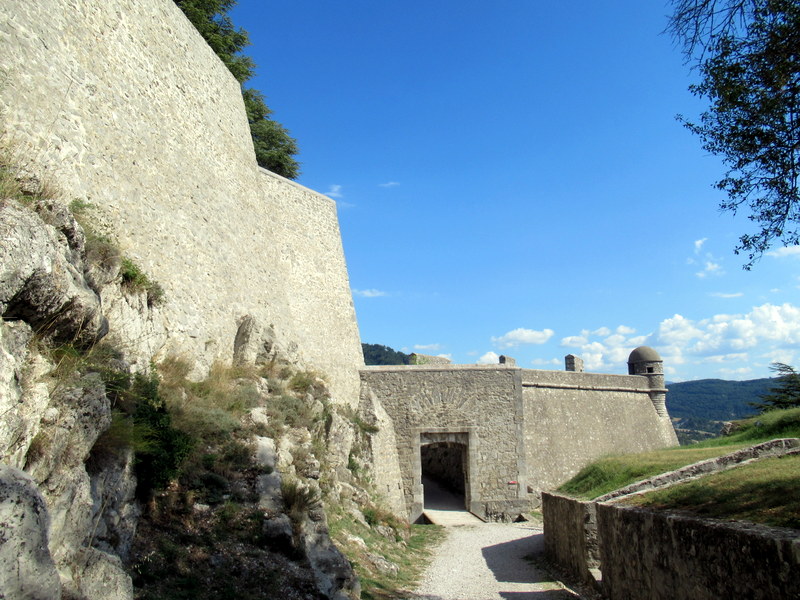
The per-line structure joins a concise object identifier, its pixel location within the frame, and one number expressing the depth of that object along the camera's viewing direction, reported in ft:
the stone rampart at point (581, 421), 69.41
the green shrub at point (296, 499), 25.86
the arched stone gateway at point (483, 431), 61.36
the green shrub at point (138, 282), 28.30
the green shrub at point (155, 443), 20.90
